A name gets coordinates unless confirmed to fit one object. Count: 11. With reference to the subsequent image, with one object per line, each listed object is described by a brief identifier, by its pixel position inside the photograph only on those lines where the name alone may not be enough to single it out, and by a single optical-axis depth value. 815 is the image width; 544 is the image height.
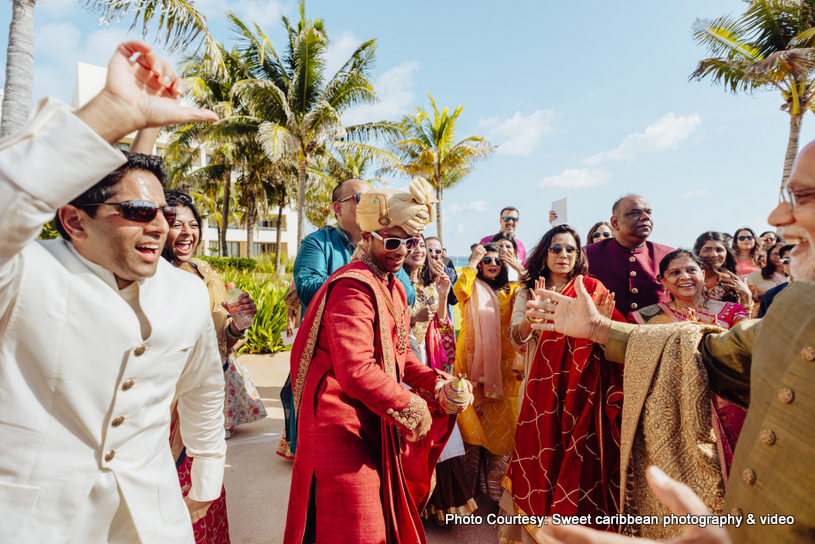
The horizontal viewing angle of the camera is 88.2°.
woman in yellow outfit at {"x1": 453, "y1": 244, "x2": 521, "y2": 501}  3.60
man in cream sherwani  0.91
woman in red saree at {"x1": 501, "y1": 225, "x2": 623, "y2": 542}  2.54
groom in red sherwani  1.86
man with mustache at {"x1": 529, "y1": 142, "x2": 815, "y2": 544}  1.18
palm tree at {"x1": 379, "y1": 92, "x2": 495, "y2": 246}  22.45
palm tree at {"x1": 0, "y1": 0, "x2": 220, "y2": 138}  5.51
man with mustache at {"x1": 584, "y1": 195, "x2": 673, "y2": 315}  3.57
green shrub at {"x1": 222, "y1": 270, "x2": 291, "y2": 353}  8.32
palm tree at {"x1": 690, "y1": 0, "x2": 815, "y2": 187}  10.19
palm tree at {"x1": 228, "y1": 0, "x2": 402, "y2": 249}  15.56
